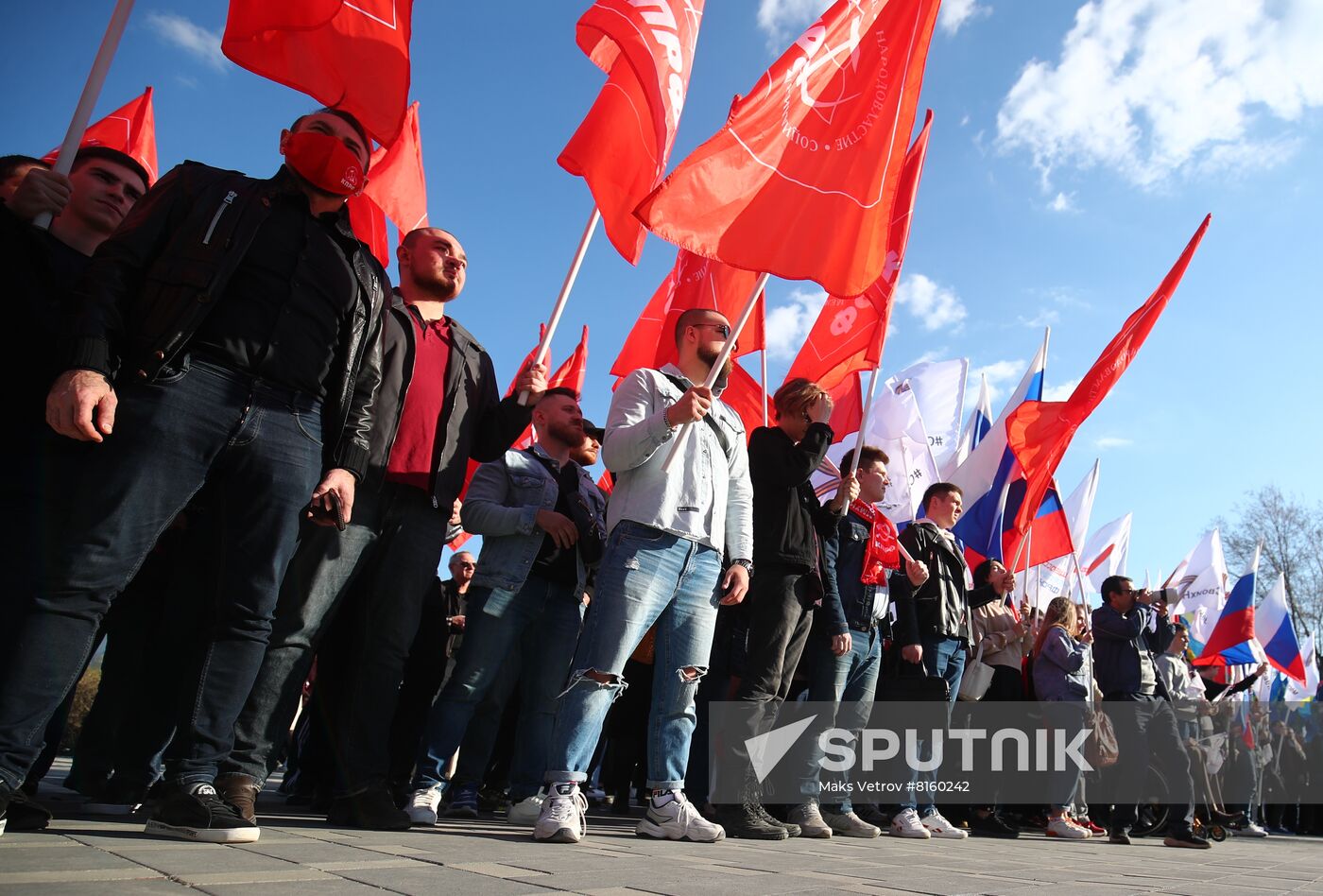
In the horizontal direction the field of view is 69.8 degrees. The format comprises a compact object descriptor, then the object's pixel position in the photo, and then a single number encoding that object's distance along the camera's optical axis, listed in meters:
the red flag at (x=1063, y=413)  8.02
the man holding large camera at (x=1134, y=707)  7.96
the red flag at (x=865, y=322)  6.75
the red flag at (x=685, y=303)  7.48
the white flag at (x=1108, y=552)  22.12
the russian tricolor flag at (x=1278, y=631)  17.88
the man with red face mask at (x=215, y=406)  2.46
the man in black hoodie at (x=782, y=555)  4.66
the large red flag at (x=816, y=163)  4.38
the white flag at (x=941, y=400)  14.24
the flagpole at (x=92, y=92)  2.95
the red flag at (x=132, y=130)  7.18
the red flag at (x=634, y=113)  4.86
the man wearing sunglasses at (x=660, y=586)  3.72
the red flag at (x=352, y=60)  4.03
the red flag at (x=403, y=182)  6.70
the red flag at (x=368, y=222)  6.51
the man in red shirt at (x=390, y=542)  3.46
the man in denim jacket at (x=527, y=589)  4.48
